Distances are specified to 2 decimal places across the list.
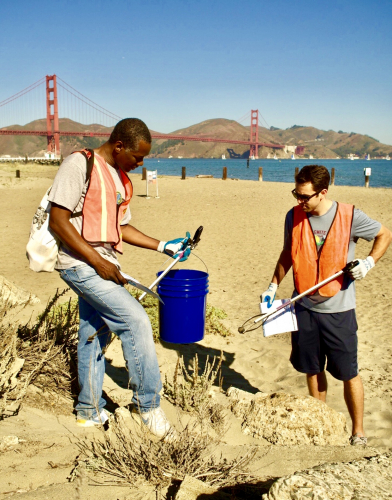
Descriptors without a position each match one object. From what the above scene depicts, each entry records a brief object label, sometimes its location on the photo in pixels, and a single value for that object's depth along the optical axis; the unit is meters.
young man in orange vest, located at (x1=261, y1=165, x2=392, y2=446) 2.94
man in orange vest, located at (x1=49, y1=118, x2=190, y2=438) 2.44
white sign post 17.41
